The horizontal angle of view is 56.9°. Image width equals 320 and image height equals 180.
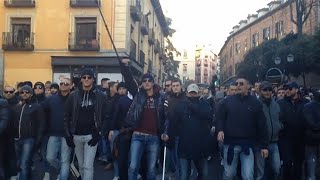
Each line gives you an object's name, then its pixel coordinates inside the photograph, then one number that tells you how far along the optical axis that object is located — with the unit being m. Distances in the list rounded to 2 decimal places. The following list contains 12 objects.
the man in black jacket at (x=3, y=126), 4.23
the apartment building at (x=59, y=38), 16.15
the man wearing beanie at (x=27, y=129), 4.75
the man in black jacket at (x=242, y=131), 4.47
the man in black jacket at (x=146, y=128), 4.51
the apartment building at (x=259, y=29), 27.50
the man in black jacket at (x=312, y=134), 4.90
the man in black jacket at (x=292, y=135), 5.14
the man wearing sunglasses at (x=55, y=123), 5.13
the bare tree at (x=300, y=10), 18.91
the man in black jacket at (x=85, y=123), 4.29
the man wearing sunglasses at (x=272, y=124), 4.91
